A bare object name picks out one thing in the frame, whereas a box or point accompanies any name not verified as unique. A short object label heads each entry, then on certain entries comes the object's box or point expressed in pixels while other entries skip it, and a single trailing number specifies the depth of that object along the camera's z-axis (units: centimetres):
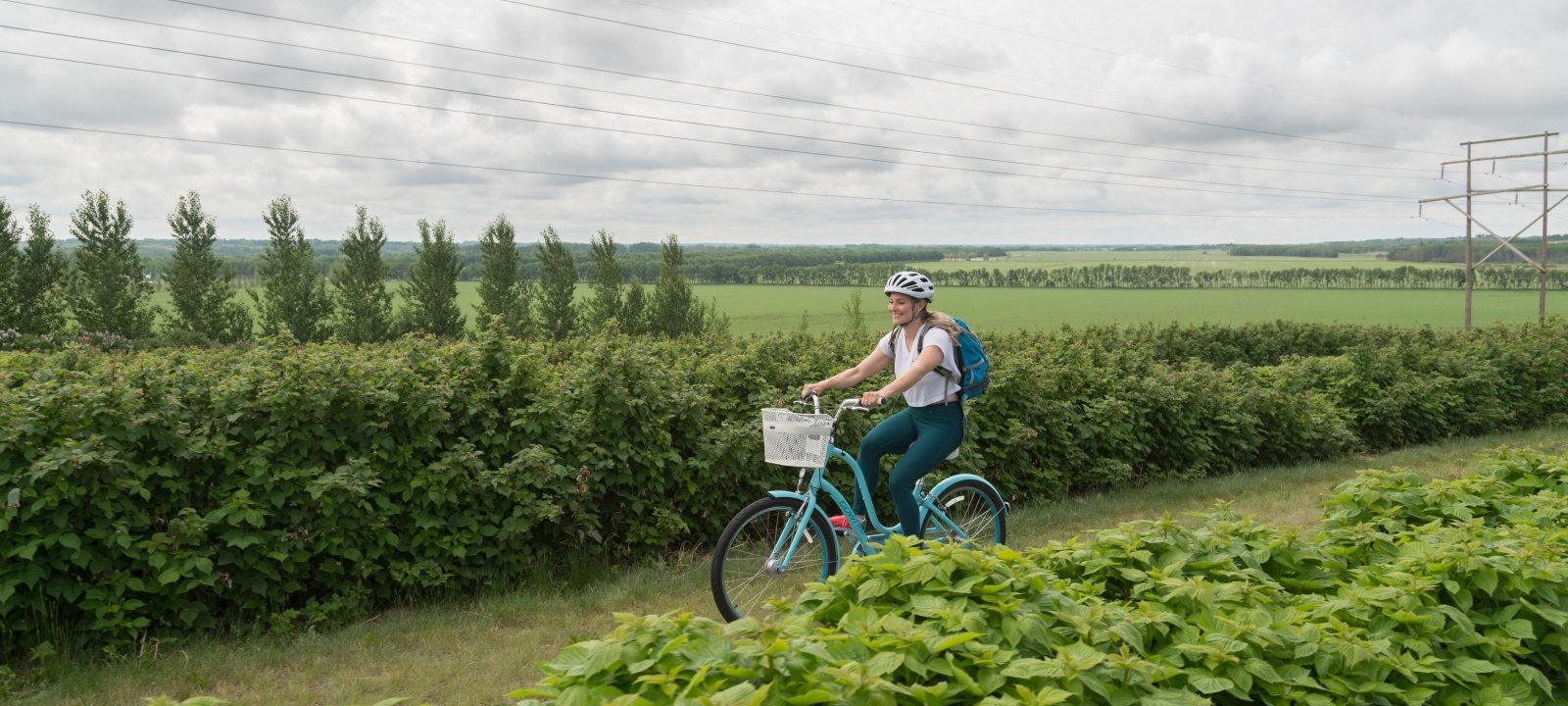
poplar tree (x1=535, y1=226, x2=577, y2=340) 7225
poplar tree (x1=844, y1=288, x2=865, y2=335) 5784
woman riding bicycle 580
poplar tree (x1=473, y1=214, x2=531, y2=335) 7112
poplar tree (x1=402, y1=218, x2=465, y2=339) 7062
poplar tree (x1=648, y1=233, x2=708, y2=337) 6962
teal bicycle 555
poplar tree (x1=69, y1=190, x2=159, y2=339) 5903
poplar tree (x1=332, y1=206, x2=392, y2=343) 6906
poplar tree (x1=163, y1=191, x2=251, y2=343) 6338
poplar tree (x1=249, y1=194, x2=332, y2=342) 6681
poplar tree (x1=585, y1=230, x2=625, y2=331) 7058
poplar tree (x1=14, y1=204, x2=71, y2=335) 5719
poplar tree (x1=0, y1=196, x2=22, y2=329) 5622
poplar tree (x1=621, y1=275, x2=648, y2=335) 6975
